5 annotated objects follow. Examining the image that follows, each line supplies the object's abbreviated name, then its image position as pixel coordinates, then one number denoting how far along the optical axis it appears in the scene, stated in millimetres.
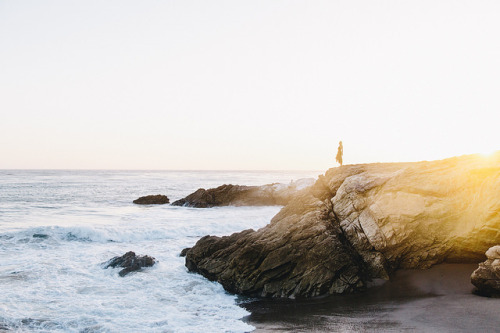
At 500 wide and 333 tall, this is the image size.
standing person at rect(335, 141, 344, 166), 27594
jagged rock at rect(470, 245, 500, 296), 11055
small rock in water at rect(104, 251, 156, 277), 16597
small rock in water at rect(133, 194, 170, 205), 46031
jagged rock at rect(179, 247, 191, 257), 19297
